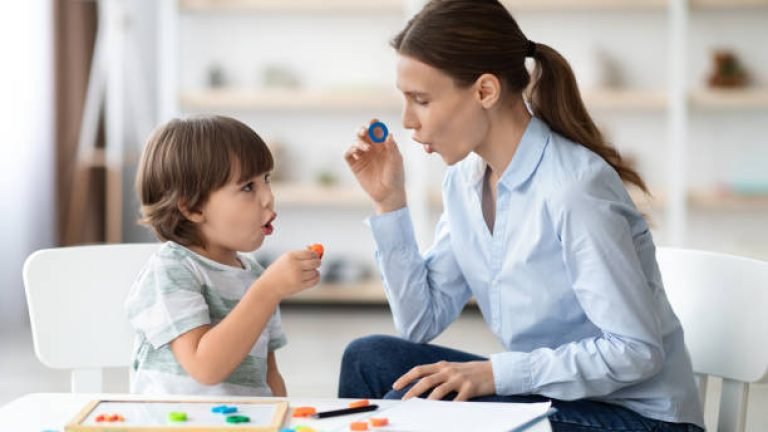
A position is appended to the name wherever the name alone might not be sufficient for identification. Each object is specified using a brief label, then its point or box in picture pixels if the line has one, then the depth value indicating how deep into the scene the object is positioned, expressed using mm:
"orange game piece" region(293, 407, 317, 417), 2537
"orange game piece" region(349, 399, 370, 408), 2566
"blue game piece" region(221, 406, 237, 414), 2530
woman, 2806
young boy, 2755
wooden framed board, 2472
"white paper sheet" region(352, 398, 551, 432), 2508
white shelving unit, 5900
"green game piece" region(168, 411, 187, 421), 2497
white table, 2509
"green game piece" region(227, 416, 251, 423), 2494
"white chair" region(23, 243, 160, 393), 2959
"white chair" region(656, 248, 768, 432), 2862
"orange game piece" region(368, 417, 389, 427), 2508
